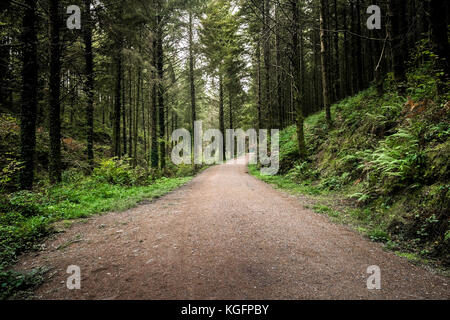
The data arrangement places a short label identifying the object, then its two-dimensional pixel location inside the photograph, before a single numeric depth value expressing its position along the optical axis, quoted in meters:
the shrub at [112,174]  9.41
